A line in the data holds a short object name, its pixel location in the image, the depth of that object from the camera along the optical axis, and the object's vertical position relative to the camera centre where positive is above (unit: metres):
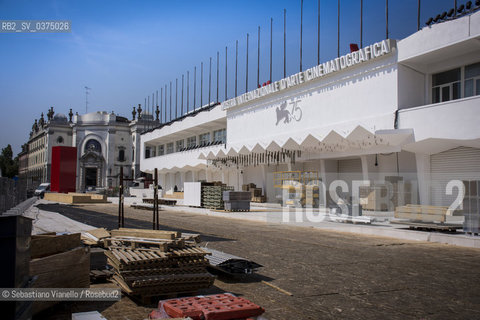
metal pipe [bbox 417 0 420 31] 20.72 +8.77
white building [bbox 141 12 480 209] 18.44 +3.85
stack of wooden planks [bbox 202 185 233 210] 25.44 -0.99
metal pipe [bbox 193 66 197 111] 52.25 +11.51
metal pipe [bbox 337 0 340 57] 25.77 +10.15
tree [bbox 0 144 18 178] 118.50 +5.30
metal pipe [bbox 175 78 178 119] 57.07 +11.90
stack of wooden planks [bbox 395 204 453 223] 13.64 -1.10
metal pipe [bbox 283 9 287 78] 31.51 +11.57
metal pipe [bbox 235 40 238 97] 40.22 +12.84
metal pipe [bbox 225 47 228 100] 42.22 +13.88
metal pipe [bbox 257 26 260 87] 36.47 +10.81
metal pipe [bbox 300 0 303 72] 30.05 +12.31
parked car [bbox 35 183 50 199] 46.70 -1.38
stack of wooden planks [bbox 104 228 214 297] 5.57 -1.31
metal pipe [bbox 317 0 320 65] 27.70 +10.21
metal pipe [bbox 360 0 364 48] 23.94 +10.02
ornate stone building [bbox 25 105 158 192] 82.81 +8.35
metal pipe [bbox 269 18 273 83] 33.59 +13.21
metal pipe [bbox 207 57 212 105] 45.24 +10.97
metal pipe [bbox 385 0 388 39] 22.30 +9.63
